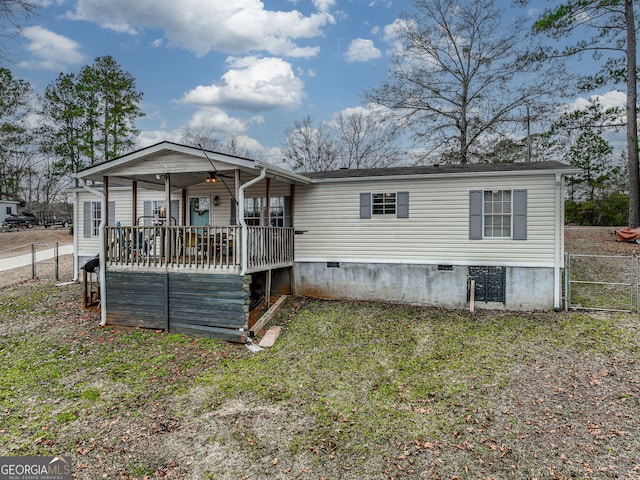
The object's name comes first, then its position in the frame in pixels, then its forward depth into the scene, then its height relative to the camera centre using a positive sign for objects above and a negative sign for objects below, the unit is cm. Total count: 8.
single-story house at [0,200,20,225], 3188 +247
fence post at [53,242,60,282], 1308 -134
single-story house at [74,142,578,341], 808 -16
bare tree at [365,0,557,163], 1791 +803
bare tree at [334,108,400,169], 2575 +677
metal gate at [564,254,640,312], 889 -156
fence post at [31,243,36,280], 1342 -137
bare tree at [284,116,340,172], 2795 +676
